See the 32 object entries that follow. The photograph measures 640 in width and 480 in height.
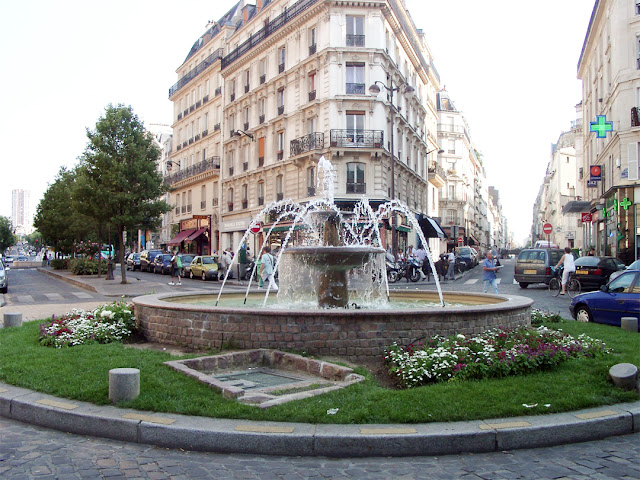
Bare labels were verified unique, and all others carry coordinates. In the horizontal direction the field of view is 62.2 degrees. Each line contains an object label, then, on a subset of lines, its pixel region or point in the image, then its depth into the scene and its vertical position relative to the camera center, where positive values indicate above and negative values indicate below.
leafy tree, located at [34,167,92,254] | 35.12 +2.32
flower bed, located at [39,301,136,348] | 7.85 -1.20
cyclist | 18.14 -0.65
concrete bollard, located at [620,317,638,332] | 9.41 -1.36
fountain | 6.71 -0.93
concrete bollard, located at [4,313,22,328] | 9.97 -1.29
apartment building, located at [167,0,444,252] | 30.98 +9.28
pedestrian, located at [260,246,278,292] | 18.95 -0.59
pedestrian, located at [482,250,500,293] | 16.28 -0.74
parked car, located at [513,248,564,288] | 22.19 -0.75
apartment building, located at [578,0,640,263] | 27.95 +6.58
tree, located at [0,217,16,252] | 106.00 +3.21
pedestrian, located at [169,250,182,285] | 24.81 -0.84
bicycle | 18.62 -1.33
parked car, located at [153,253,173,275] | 36.21 -0.90
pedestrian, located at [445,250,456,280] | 27.44 -1.05
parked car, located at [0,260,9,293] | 21.86 -1.26
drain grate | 5.92 -1.50
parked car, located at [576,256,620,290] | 19.23 -0.83
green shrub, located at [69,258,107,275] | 34.84 -1.08
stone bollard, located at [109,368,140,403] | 4.99 -1.28
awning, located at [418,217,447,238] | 38.05 +1.49
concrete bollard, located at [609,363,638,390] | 5.34 -1.31
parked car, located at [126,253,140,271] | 43.69 -0.88
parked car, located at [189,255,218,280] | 29.53 -1.01
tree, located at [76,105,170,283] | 25.27 +3.72
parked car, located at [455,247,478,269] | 37.31 -0.58
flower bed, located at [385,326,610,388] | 5.70 -1.23
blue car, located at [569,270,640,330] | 10.18 -1.08
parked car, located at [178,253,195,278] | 32.19 -0.85
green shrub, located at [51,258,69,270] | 45.69 -1.13
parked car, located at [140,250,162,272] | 39.72 -0.66
